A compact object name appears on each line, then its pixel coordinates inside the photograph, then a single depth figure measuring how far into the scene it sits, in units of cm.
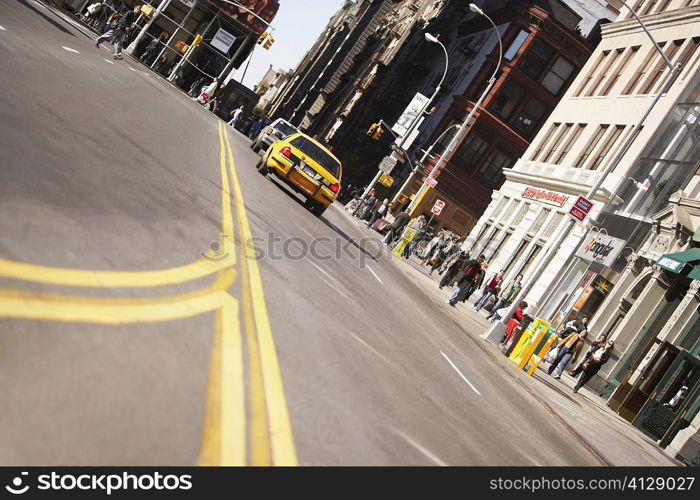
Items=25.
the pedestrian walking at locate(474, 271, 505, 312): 3108
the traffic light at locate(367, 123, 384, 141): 5354
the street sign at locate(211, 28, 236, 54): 5950
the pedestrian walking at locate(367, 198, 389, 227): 4796
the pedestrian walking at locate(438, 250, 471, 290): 3192
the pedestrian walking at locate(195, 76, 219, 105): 5391
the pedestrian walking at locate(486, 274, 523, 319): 2885
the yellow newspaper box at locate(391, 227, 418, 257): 3978
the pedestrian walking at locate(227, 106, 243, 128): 5059
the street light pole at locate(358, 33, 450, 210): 5847
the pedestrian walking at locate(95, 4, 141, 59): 3591
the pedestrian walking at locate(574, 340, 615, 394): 2275
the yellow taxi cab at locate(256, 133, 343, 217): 2411
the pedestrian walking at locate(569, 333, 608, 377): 2354
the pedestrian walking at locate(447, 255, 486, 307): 2836
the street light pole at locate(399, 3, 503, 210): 5825
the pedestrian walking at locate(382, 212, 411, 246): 3956
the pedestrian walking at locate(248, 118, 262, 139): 5066
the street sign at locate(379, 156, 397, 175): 5259
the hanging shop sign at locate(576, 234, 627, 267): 3203
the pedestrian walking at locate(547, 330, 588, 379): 2352
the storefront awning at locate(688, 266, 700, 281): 2551
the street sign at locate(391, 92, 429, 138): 5919
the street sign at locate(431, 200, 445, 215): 4644
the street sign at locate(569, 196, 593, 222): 2082
